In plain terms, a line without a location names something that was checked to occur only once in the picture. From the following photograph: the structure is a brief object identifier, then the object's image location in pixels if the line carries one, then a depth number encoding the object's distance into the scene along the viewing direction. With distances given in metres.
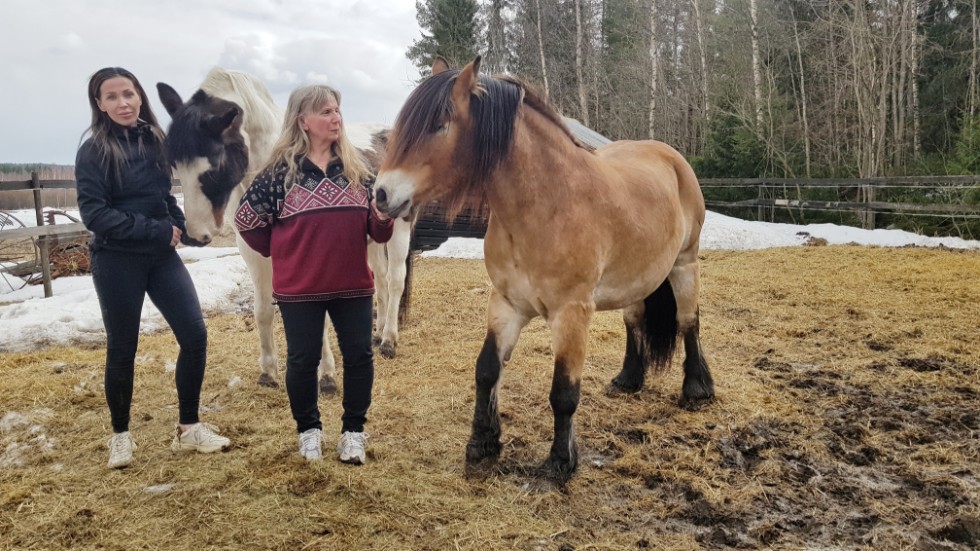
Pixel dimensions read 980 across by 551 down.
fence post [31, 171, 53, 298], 7.78
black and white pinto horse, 3.08
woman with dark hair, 2.54
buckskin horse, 2.24
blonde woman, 2.50
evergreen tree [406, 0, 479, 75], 23.90
